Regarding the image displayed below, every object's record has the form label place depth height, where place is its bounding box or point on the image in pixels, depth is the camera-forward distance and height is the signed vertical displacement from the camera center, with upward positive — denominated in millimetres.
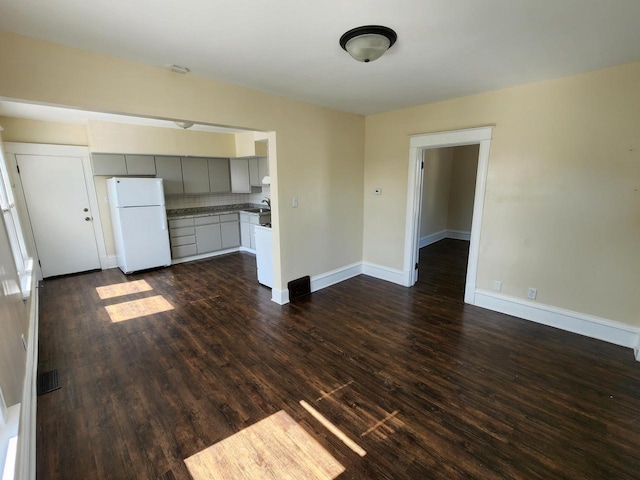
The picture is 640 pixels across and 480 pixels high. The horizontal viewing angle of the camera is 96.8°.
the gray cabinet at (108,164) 4609 +332
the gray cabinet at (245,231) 5980 -1016
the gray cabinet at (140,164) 4865 +332
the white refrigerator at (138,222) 4617 -629
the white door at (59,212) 4344 -426
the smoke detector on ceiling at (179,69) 2346 +942
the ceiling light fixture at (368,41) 1771 +879
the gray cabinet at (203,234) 5414 -1011
